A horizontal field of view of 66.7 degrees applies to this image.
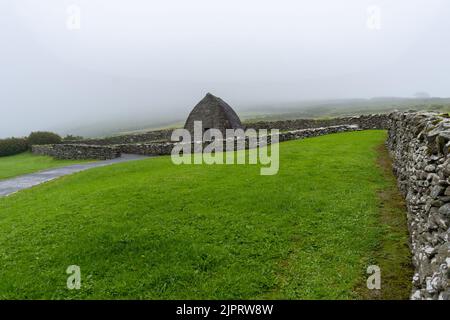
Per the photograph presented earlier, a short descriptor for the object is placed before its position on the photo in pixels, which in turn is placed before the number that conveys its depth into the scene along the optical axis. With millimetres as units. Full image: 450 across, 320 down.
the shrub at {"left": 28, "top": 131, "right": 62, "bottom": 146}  43438
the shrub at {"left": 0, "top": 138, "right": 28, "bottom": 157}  40562
